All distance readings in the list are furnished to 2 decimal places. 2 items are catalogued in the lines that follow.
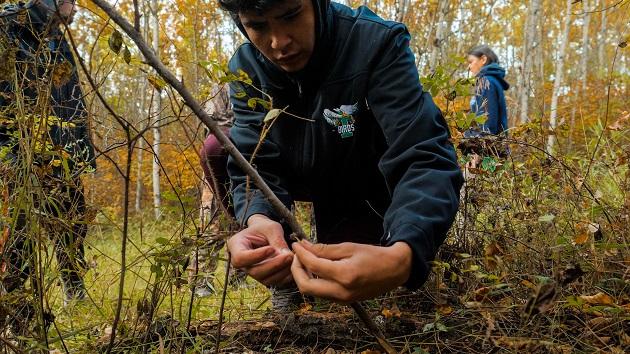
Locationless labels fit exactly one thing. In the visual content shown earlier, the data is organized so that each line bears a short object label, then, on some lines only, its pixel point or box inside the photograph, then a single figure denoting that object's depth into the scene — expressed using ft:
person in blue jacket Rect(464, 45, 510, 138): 17.29
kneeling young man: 3.64
